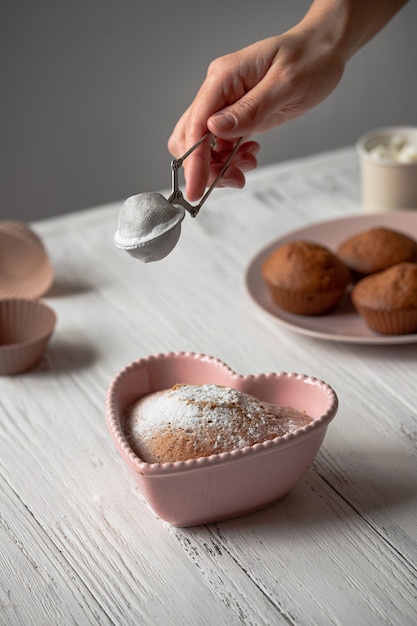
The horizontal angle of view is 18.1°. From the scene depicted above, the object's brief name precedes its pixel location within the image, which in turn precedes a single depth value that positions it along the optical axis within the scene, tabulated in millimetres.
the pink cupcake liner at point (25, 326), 1017
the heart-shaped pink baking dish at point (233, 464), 817
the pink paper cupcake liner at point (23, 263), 1115
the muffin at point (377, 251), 1060
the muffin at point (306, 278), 1039
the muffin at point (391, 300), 998
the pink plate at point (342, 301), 1012
